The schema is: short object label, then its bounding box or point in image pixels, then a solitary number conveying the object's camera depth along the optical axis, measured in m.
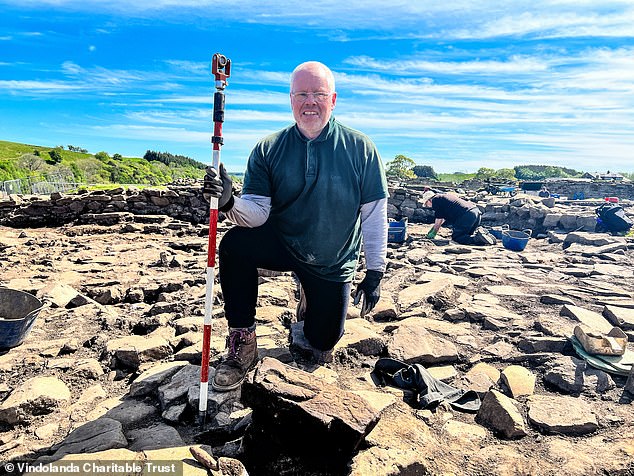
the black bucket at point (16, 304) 3.86
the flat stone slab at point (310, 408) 1.96
